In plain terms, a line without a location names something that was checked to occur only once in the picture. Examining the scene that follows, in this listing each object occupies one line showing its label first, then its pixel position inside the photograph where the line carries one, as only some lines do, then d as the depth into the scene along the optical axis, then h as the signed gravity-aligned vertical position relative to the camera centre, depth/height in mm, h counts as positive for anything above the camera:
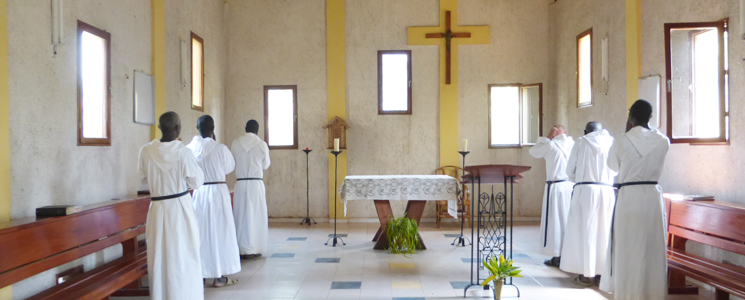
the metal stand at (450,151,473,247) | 6944 -1339
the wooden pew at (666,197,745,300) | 3920 -826
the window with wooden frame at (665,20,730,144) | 4836 +643
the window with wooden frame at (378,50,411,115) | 9172 +1222
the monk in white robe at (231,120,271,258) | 6039 -550
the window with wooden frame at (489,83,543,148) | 9125 +597
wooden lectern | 4570 -258
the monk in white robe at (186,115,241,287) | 5070 -610
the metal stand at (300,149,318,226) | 8922 -873
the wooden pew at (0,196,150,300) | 3238 -734
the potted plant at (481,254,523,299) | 4301 -1081
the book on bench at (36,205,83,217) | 3738 -462
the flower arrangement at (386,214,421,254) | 6395 -1124
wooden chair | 8469 -974
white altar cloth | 6324 -521
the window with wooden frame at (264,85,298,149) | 9211 +629
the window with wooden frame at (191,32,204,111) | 7621 +1205
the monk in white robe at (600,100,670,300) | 3920 -516
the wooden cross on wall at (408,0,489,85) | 9086 +2032
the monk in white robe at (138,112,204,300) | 3801 -498
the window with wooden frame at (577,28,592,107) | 7762 +1245
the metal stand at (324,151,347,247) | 6945 -1321
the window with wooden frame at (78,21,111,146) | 4711 +628
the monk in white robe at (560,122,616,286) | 5078 -594
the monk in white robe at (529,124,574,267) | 5773 -577
